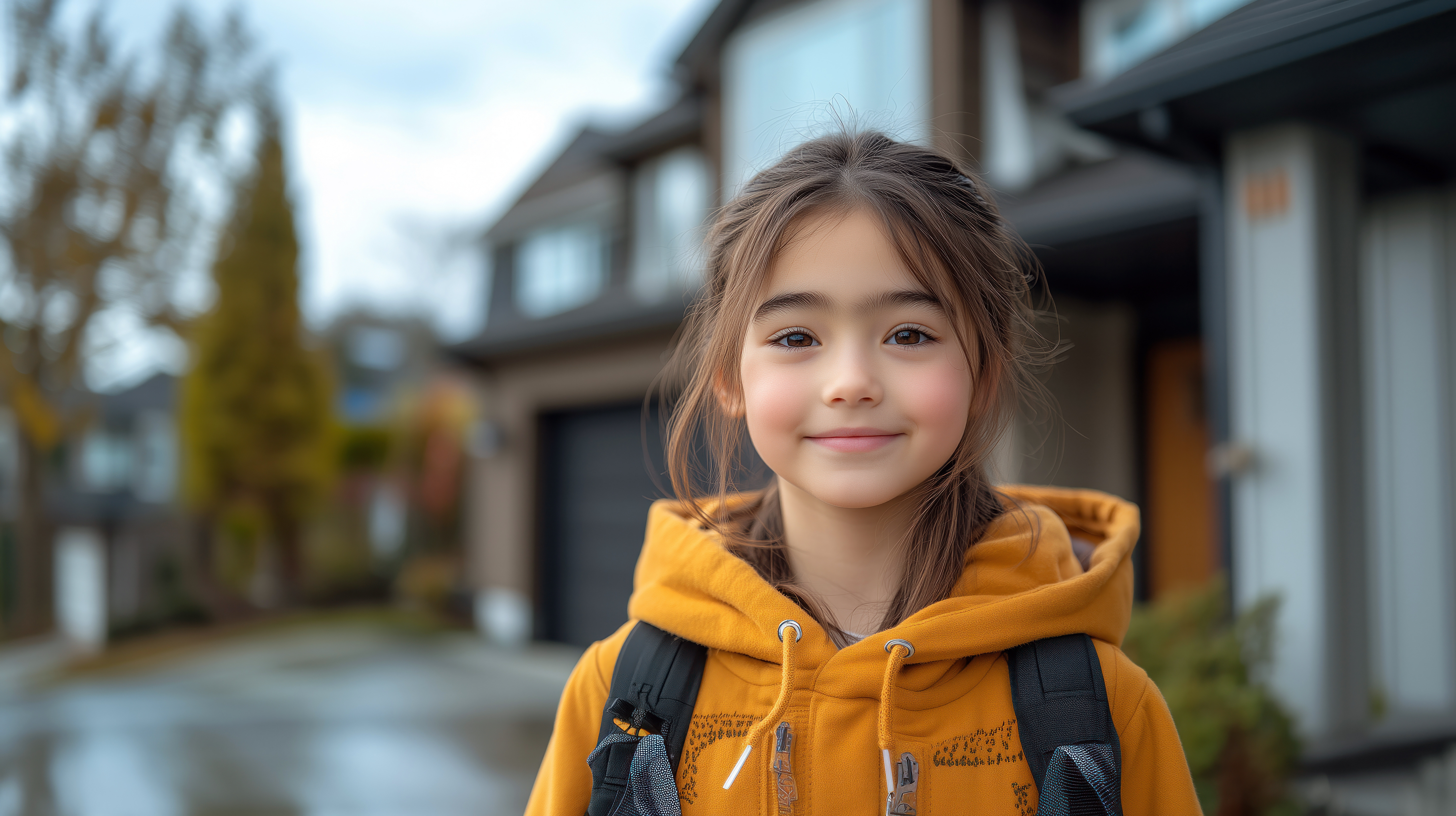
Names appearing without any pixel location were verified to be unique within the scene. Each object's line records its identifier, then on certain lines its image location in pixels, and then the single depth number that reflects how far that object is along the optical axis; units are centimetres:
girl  109
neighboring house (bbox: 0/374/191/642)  969
